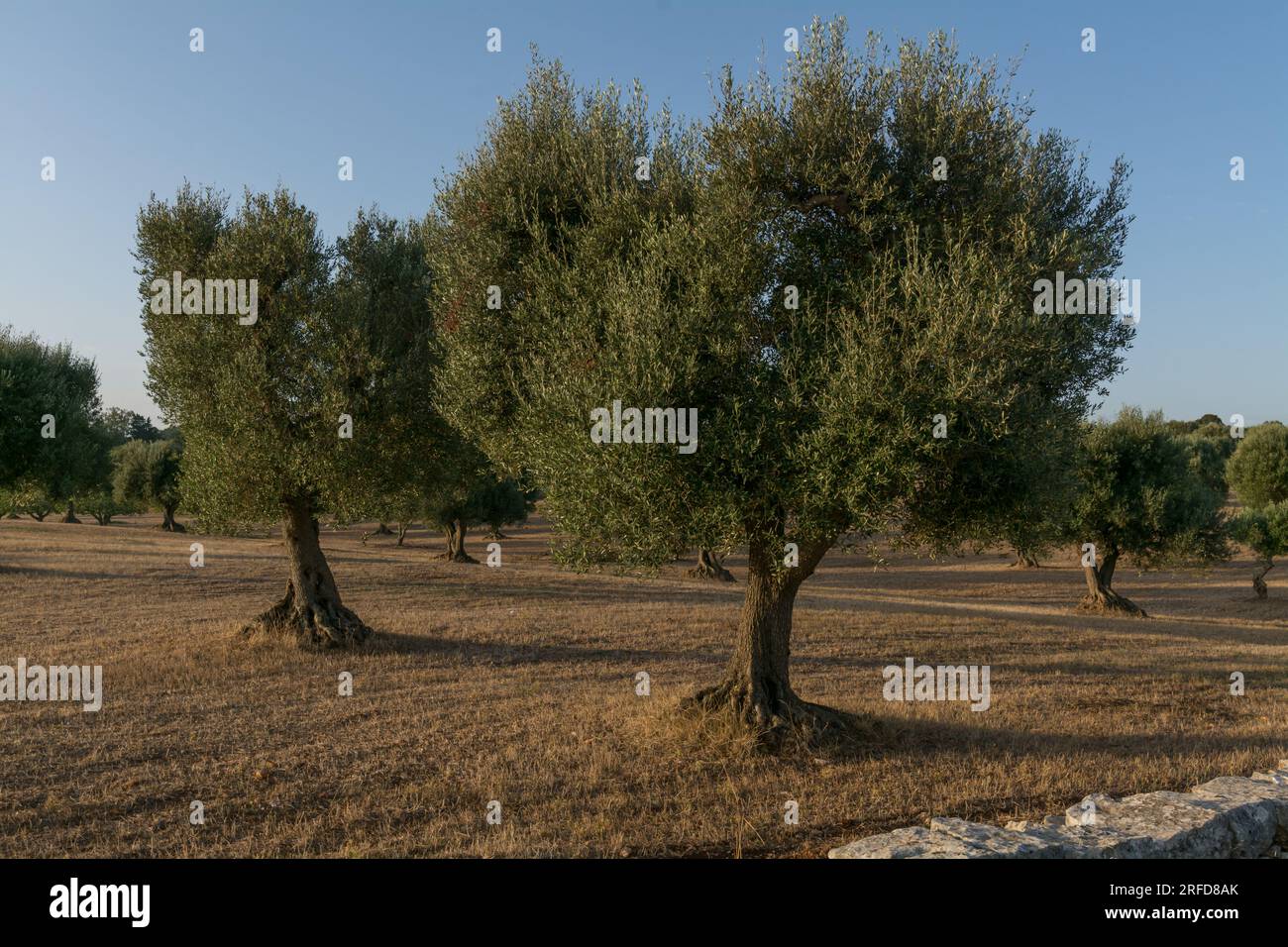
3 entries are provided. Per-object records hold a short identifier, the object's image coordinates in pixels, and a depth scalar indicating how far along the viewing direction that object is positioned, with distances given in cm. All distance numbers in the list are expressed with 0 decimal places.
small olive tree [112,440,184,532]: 7456
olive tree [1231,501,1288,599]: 4556
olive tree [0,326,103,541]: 3278
